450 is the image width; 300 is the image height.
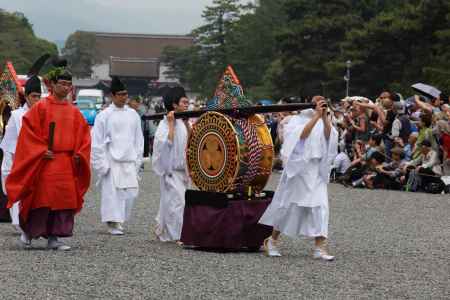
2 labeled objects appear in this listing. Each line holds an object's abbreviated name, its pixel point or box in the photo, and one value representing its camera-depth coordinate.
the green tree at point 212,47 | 81.94
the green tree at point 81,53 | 150.12
